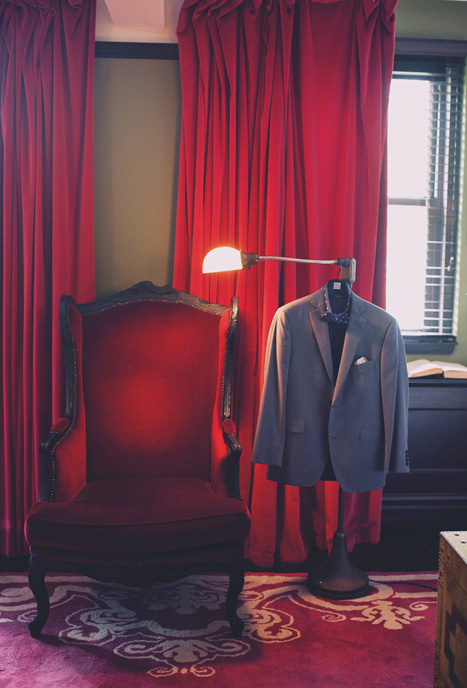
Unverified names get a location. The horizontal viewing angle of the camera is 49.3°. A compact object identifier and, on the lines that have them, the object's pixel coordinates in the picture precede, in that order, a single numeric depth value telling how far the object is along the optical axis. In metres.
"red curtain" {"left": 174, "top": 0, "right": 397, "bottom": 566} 2.38
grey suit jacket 2.00
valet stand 2.07
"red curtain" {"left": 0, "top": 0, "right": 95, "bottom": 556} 2.40
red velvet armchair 1.90
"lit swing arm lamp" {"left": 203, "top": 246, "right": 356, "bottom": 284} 2.06
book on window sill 2.59
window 2.79
